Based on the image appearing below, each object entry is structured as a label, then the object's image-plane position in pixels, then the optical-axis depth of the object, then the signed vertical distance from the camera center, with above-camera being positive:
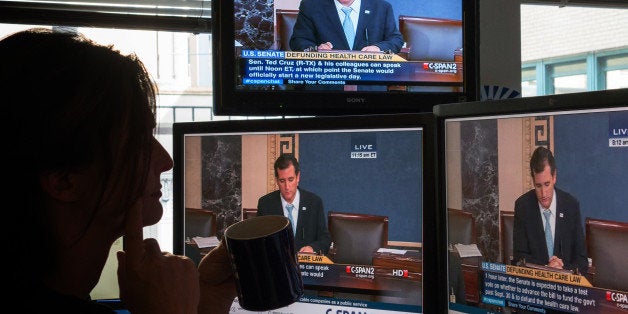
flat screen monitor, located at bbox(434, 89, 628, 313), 1.87 -0.07
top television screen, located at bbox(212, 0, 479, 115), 2.32 +0.19
